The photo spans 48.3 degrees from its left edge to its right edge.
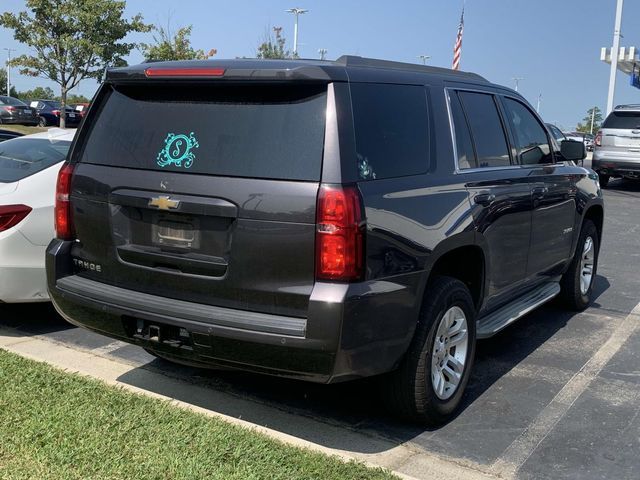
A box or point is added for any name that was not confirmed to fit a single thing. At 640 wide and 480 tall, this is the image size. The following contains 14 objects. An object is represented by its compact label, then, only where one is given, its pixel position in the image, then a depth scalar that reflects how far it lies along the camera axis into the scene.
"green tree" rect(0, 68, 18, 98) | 66.88
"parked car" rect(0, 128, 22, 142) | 8.38
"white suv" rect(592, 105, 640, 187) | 15.50
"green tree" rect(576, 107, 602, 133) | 123.12
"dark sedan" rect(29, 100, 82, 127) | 32.16
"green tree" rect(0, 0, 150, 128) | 25.36
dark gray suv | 3.24
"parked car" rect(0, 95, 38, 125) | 31.25
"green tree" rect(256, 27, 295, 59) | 28.09
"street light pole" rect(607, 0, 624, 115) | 29.03
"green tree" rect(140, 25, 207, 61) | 26.30
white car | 5.04
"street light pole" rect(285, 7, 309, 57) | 40.44
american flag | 16.33
